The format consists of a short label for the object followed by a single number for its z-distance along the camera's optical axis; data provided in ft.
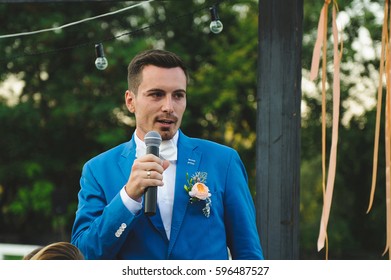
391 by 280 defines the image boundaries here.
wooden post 11.51
